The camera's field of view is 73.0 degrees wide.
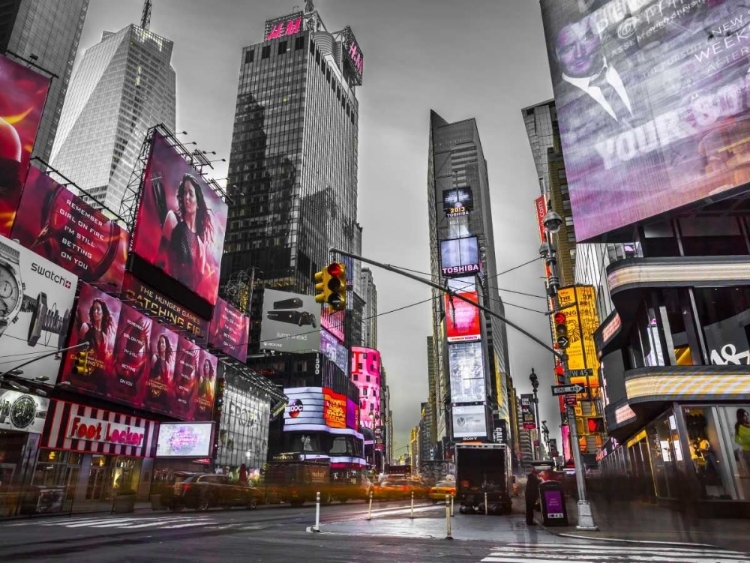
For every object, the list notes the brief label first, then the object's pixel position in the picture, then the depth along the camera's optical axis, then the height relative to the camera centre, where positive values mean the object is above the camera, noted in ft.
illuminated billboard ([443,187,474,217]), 601.62 +297.98
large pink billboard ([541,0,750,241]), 96.37 +70.96
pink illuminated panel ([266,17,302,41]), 643.04 +525.67
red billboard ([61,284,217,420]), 117.39 +26.13
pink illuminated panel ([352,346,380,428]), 491.72 +78.61
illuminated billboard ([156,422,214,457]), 142.00 +6.74
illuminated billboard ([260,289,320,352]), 260.83 +72.27
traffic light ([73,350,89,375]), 72.33 +13.76
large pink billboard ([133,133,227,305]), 148.77 +73.22
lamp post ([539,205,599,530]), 48.78 +5.33
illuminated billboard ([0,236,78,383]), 97.86 +30.32
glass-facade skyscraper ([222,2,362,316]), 453.99 +289.43
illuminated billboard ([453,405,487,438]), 466.70 +36.66
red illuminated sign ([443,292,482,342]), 483.19 +125.19
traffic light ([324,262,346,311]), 38.93 +13.09
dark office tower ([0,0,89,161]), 374.02 +314.38
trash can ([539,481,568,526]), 53.67 -3.98
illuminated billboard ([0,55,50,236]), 107.76 +71.38
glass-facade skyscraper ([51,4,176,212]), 563.07 +372.99
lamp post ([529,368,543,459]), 144.46 +22.07
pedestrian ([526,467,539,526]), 57.67 -3.35
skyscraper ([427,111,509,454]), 474.08 +109.65
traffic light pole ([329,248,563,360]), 41.11 +14.14
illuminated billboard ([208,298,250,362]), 202.39 +53.02
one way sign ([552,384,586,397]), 53.83 +7.53
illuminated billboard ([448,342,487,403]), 478.59 +81.65
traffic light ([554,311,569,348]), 49.03 +12.29
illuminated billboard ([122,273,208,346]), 143.53 +45.37
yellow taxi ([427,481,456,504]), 136.05 -6.69
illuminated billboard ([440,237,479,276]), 498.28 +196.25
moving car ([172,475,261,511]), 81.05 -4.58
